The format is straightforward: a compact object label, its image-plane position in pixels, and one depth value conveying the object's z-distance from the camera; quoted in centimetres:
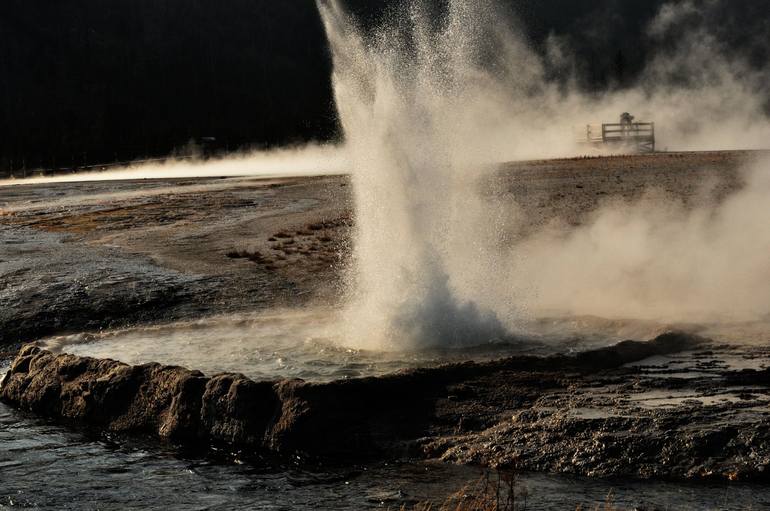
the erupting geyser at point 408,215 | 1753
